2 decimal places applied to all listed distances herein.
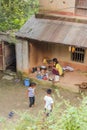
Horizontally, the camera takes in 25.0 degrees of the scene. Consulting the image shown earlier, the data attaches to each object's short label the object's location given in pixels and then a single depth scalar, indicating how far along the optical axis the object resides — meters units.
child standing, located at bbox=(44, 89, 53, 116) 7.88
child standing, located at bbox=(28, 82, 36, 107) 8.95
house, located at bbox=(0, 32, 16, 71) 11.15
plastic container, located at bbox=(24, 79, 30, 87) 10.93
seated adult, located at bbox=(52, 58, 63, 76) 11.10
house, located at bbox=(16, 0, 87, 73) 10.38
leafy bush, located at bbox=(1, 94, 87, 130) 3.39
